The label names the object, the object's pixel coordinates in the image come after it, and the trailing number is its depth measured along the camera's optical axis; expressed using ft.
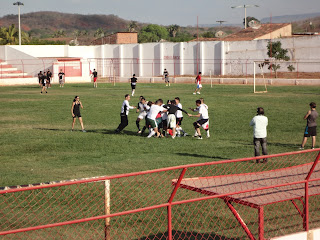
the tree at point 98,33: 587.43
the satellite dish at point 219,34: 314.14
